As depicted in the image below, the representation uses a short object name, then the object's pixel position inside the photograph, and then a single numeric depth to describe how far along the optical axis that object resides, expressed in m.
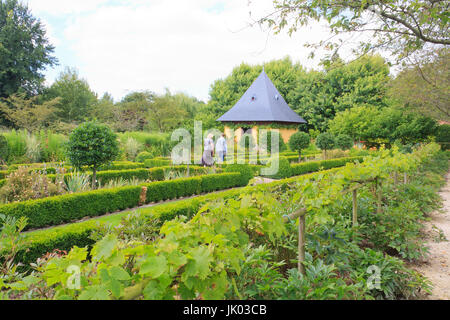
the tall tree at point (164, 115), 28.95
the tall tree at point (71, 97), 29.23
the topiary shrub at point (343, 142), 17.38
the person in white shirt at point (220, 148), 12.80
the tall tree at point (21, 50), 25.42
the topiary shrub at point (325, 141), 14.69
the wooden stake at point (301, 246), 2.42
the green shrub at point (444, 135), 21.08
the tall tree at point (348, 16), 4.92
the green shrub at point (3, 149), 10.77
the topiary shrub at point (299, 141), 13.81
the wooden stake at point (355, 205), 3.51
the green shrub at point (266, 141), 17.14
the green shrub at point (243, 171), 9.27
